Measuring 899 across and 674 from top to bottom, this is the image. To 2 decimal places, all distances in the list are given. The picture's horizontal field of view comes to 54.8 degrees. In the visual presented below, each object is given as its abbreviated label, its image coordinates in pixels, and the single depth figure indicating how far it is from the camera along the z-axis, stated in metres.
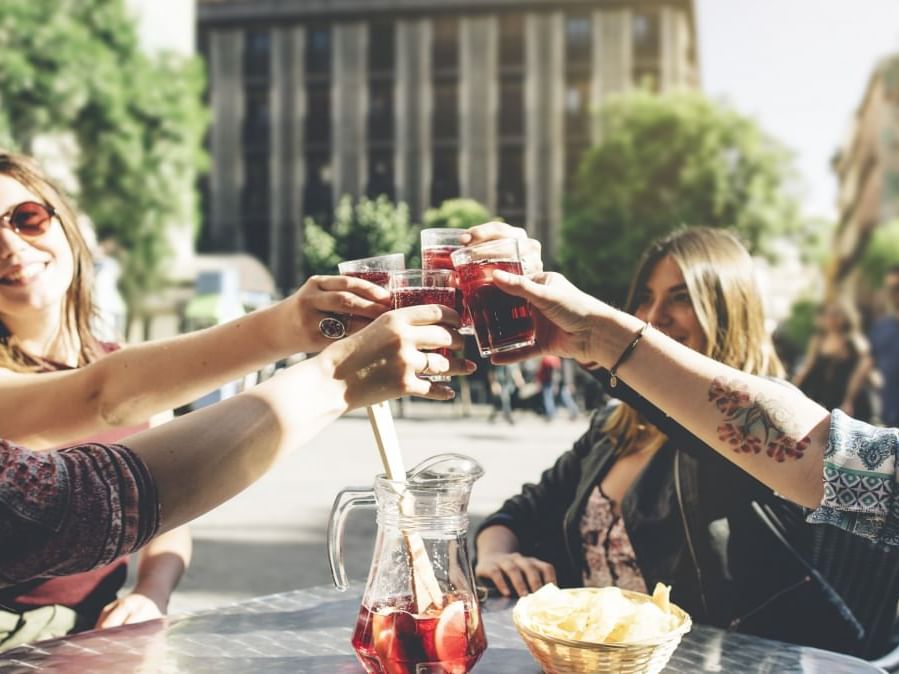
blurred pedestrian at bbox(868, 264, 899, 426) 6.99
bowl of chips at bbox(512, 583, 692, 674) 1.21
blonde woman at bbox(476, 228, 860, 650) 1.92
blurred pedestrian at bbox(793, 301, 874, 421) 6.75
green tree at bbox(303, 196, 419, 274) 29.80
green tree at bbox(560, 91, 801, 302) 28.59
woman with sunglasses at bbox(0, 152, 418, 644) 1.75
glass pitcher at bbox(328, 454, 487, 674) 1.21
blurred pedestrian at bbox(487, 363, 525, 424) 15.97
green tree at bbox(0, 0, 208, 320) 15.23
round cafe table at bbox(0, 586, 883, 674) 1.44
